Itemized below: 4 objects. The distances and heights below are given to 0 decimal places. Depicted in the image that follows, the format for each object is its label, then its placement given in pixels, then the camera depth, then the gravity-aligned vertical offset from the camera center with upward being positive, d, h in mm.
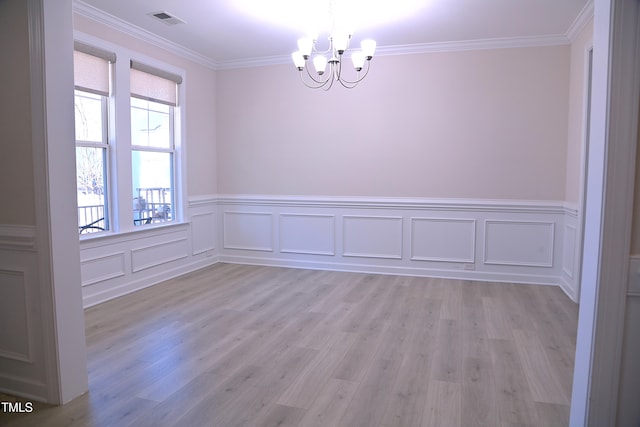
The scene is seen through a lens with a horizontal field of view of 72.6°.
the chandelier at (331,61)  3532 +1209
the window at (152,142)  4727 +436
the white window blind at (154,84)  4629 +1082
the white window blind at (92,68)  3941 +1047
